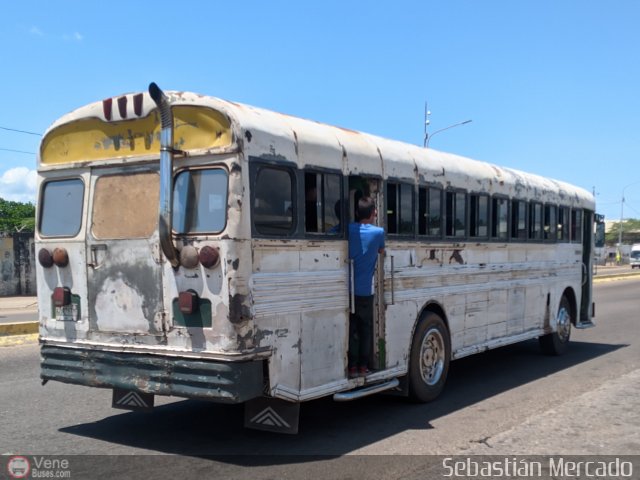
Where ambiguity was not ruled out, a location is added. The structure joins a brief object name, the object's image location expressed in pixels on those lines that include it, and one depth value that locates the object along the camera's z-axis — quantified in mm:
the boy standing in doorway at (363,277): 6207
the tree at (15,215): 39875
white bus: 5125
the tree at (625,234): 102438
